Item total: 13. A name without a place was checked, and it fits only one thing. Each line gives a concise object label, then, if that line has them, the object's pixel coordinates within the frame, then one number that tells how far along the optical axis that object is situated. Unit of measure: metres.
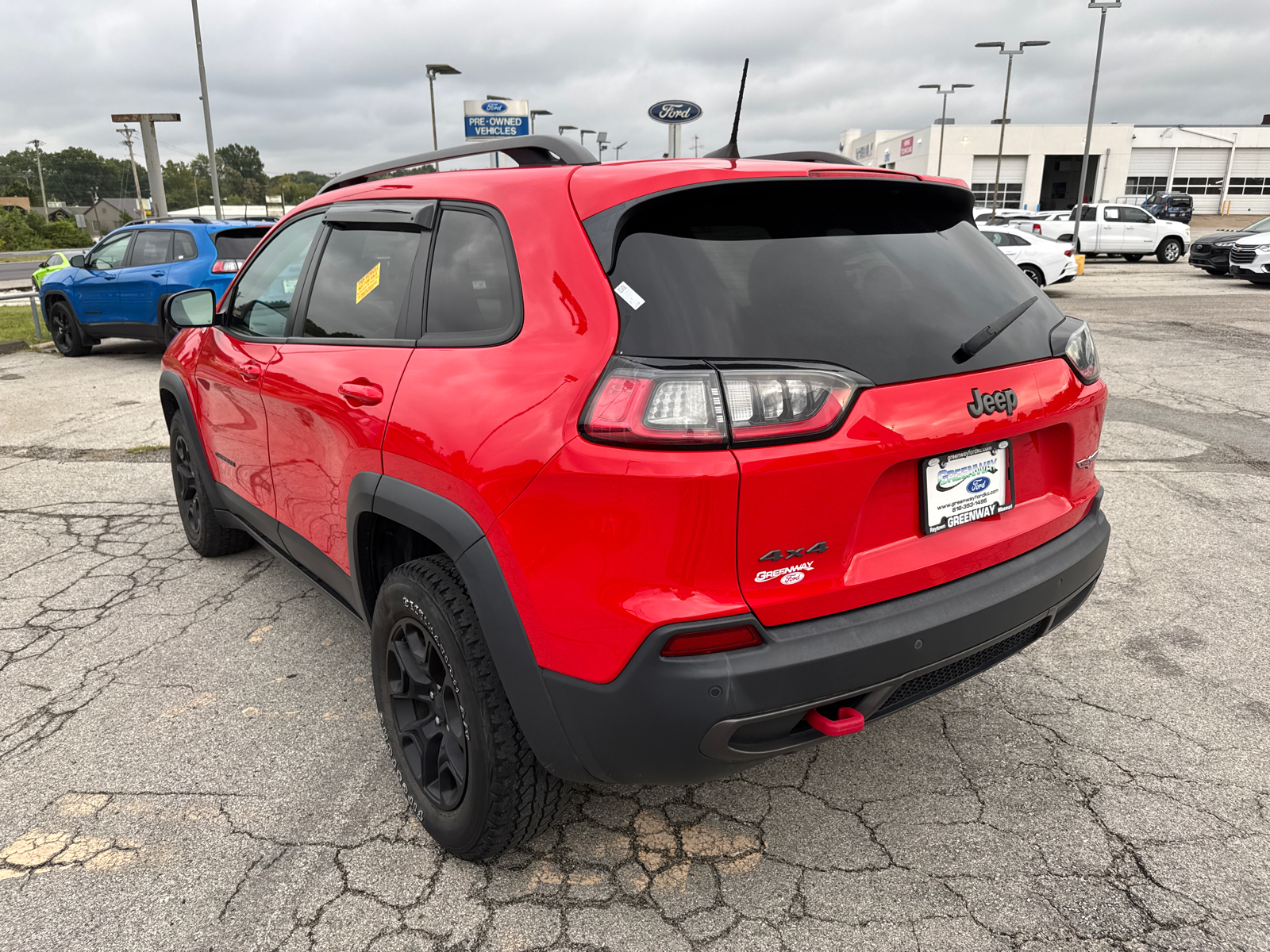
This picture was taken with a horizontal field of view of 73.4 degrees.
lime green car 15.54
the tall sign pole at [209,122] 20.84
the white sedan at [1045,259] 18.14
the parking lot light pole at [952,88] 44.62
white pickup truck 27.78
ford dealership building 67.19
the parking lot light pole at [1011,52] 33.81
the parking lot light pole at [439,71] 30.11
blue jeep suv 10.44
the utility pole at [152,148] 31.67
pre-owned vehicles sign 33.06
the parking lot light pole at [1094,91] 24.20
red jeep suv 1.72
